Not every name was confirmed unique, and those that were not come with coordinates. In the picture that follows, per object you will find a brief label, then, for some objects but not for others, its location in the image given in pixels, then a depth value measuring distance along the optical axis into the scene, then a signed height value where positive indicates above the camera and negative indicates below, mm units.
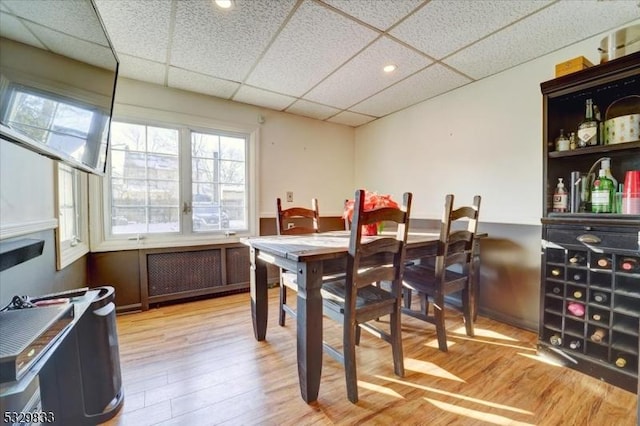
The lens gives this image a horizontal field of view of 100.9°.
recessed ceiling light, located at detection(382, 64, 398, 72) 2385 +1267
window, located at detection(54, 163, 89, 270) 1840 -47
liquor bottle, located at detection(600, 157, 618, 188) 1691 +232
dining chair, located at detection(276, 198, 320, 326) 2236 -194
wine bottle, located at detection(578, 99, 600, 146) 1735 +499
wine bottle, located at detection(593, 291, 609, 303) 1609 -569
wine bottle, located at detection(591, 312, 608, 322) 1620 -694
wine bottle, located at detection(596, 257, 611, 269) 1607 -358
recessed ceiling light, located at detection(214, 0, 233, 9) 1604 +1258
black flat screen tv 822 +531
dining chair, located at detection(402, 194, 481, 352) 1915 -559
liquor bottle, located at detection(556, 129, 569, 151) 1855 +434
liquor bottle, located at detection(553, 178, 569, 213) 1852 +43
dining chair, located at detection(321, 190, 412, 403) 1450 -511
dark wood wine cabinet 1524 -340
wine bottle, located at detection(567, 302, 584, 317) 1702 -679
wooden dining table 1396 -368
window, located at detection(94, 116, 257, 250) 2721 +282
